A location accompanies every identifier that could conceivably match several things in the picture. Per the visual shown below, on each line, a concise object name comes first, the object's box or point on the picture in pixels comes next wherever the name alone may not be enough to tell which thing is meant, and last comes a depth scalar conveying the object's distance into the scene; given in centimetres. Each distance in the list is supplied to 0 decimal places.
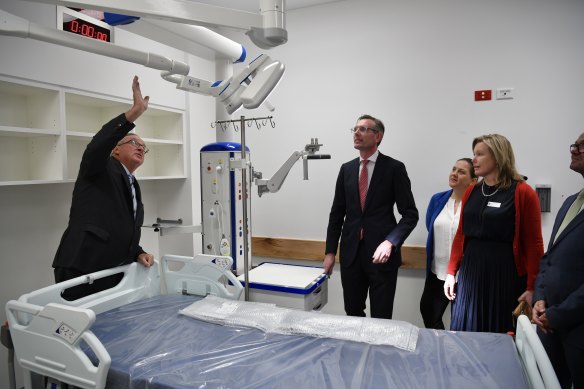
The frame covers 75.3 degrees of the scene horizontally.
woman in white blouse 252
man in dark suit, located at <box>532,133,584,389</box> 142
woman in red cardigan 180
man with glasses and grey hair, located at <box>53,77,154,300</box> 178
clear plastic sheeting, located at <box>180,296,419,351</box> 147
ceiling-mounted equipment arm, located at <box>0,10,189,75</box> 125
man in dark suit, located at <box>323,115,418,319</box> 229
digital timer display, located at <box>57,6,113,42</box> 238
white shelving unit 224
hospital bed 119
